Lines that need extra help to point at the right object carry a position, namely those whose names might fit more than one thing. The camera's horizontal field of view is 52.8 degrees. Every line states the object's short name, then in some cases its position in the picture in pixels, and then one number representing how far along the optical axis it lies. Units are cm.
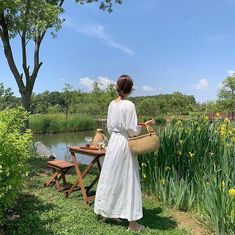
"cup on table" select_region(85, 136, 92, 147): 372
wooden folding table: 312
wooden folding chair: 379
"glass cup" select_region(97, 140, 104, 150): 330
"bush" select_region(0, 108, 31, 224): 235
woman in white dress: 266
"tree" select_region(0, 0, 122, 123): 499
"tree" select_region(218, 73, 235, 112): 3095
